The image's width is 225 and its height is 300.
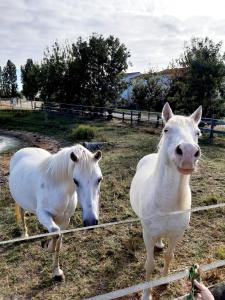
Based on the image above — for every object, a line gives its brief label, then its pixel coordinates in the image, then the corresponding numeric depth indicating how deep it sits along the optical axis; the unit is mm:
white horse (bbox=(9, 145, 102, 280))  2247
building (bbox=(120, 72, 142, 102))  18868
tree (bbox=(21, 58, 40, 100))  22072
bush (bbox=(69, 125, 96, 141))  9882
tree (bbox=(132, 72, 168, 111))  18660
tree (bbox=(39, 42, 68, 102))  18497
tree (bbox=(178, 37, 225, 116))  11661
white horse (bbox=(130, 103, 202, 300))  1786
